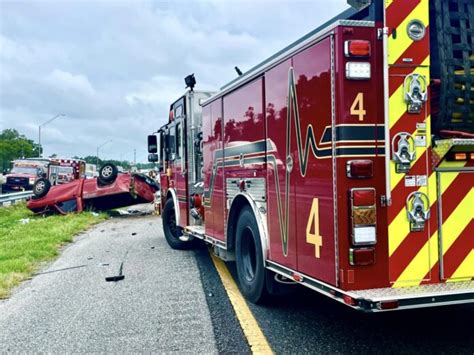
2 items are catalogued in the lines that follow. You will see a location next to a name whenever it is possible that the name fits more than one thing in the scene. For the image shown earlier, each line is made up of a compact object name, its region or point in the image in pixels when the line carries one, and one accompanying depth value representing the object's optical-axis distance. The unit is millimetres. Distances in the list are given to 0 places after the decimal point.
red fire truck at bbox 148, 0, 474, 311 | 3844
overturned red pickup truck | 18469
